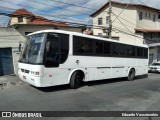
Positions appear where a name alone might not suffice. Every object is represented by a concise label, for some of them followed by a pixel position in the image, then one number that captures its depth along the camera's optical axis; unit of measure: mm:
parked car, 15762
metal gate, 10181
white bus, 6036
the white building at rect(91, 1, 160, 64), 20251
